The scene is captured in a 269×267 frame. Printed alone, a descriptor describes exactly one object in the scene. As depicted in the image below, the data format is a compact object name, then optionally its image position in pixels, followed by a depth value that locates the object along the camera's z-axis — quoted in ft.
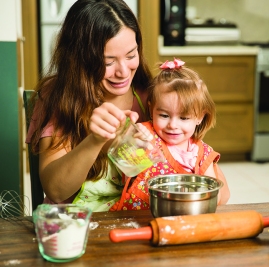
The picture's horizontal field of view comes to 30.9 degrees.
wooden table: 2.97
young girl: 5.03
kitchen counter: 13.12
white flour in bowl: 2.90
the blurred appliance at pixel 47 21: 12.85
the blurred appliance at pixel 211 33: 13.84
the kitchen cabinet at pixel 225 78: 13.12
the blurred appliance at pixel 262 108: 13.48
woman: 4.76
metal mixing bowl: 3.41
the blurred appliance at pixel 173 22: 13.74
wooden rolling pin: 3.16
